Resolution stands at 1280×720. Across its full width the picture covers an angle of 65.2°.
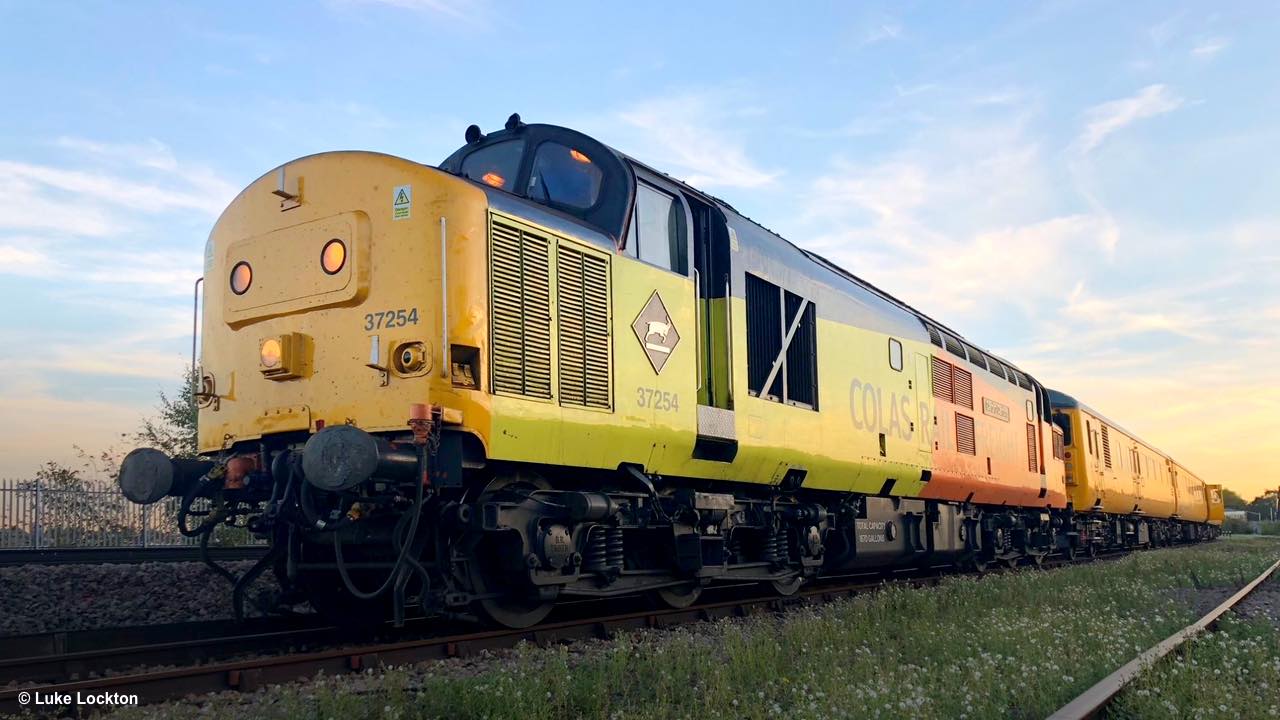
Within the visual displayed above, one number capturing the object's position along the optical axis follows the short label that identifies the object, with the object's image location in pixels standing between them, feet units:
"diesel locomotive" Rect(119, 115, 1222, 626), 20.84
